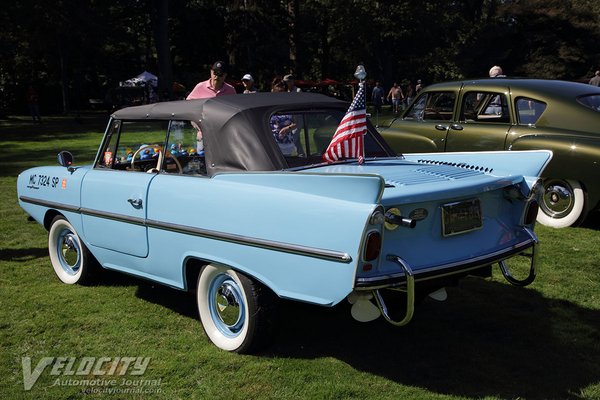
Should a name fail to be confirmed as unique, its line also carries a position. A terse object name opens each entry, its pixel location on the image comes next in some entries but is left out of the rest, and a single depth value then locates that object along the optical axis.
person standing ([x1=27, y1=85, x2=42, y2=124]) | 27.41
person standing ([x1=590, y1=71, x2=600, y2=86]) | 17.52
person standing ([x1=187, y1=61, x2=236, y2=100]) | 7.00
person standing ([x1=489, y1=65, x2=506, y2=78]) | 9.73
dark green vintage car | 6.73
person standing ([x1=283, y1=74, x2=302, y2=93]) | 10.83
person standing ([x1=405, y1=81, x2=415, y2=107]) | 37.09
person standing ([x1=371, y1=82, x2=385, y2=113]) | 31.35
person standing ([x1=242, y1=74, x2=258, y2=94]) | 9.83
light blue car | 3.22
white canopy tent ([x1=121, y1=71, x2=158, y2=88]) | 42.53
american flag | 4.16
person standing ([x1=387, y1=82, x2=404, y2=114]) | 31.97
